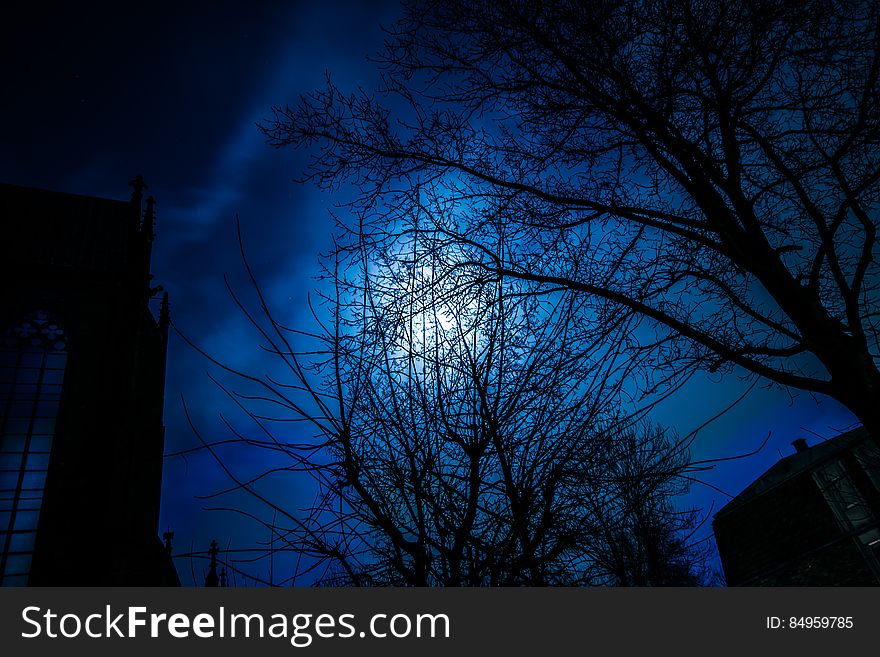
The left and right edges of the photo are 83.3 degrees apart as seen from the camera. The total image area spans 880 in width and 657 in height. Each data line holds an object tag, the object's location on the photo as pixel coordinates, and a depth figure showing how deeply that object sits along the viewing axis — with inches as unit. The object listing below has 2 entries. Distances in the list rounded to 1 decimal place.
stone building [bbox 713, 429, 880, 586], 675.4
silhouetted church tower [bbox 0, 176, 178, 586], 677.9
